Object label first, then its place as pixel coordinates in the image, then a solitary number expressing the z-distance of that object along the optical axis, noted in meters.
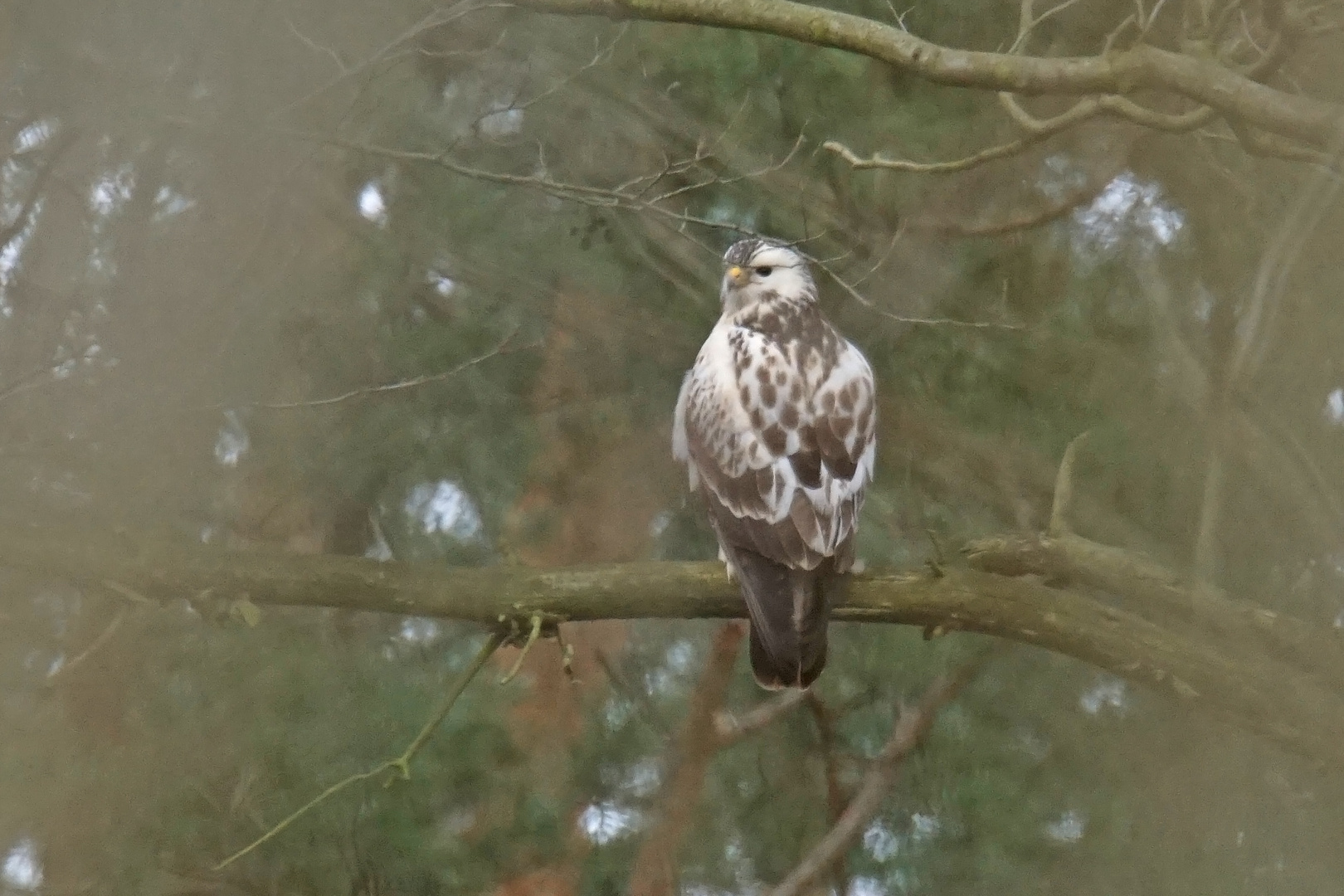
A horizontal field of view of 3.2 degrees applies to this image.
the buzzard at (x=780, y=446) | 22.24
